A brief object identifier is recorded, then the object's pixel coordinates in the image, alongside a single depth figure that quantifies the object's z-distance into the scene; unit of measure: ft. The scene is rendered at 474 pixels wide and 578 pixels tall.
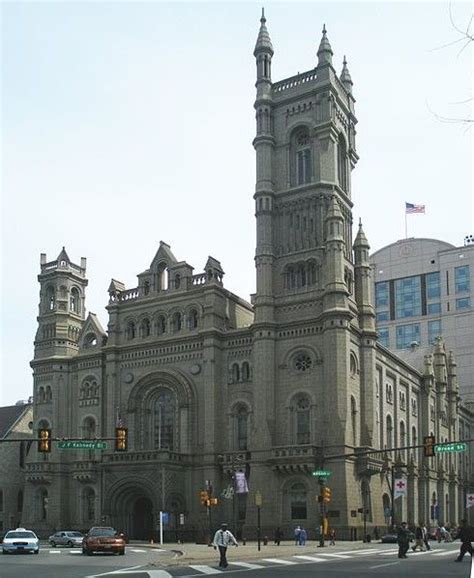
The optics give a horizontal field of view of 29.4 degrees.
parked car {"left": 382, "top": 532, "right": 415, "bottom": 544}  214.48
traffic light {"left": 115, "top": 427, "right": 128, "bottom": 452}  153.98
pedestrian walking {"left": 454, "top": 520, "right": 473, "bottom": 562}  119.44
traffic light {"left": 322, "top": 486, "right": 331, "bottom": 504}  190.60
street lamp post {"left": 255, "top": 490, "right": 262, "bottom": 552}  185.13
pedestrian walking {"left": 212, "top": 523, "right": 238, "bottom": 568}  119.85
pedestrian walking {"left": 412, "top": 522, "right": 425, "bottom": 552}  170.08
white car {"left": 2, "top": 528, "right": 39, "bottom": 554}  164.06
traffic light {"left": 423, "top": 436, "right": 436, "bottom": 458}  157.87
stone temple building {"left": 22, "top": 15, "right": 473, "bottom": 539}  231.71
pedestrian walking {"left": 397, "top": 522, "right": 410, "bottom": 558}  139.33
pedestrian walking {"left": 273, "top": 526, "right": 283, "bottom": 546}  201.85
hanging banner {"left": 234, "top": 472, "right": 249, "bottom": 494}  204.03
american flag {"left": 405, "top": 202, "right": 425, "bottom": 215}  367.86
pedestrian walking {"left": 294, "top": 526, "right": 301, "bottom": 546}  195.11
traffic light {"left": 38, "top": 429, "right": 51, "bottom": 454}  153.07
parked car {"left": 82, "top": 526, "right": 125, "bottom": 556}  162.09
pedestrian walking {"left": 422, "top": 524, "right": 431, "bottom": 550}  175.98
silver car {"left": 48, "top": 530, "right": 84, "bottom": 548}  219.41
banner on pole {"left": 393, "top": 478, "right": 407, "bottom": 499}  233.76
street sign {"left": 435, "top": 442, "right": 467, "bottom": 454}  168.96
